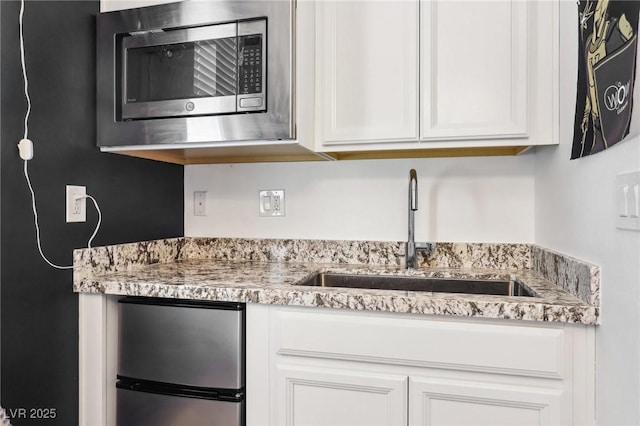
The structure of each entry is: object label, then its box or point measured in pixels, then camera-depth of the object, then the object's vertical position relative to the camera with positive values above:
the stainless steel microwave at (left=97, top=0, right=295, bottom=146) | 1.31 +0.46
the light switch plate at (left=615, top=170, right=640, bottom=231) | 0.74 +0.02
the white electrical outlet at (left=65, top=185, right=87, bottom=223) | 1.30 +0.02
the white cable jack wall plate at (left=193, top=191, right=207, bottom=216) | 1.93 +0.03
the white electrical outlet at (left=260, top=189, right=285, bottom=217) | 1.82 +0.03
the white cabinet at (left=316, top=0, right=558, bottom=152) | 1.30 +0.45
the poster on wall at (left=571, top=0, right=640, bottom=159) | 0.75 +0.28
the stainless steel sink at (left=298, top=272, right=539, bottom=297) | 1.47 -0.27
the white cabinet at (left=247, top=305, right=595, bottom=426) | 1.00 -0.42
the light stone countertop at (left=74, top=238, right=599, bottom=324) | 1.03 -0.23
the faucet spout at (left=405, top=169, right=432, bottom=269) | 1.51 -0.09
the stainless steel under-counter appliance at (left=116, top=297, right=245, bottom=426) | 1.20 -0.46
